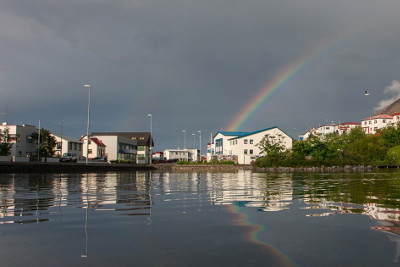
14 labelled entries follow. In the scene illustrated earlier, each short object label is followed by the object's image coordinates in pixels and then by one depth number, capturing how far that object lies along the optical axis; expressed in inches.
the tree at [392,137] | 4330.7
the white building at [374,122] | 7193.4
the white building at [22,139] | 3334.2
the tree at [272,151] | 3314.7
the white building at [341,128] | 7684.1
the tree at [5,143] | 2886.3
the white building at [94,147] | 4461.1
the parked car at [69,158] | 3290.8
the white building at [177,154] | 6540.4
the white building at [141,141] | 5502.0
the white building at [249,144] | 4119.1
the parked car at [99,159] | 3972.0
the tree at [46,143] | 3479.3
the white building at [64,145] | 4060.0
